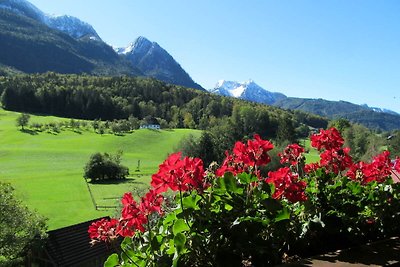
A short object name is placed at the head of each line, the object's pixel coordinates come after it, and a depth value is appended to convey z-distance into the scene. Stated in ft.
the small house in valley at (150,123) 415.40
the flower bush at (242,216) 7.22
